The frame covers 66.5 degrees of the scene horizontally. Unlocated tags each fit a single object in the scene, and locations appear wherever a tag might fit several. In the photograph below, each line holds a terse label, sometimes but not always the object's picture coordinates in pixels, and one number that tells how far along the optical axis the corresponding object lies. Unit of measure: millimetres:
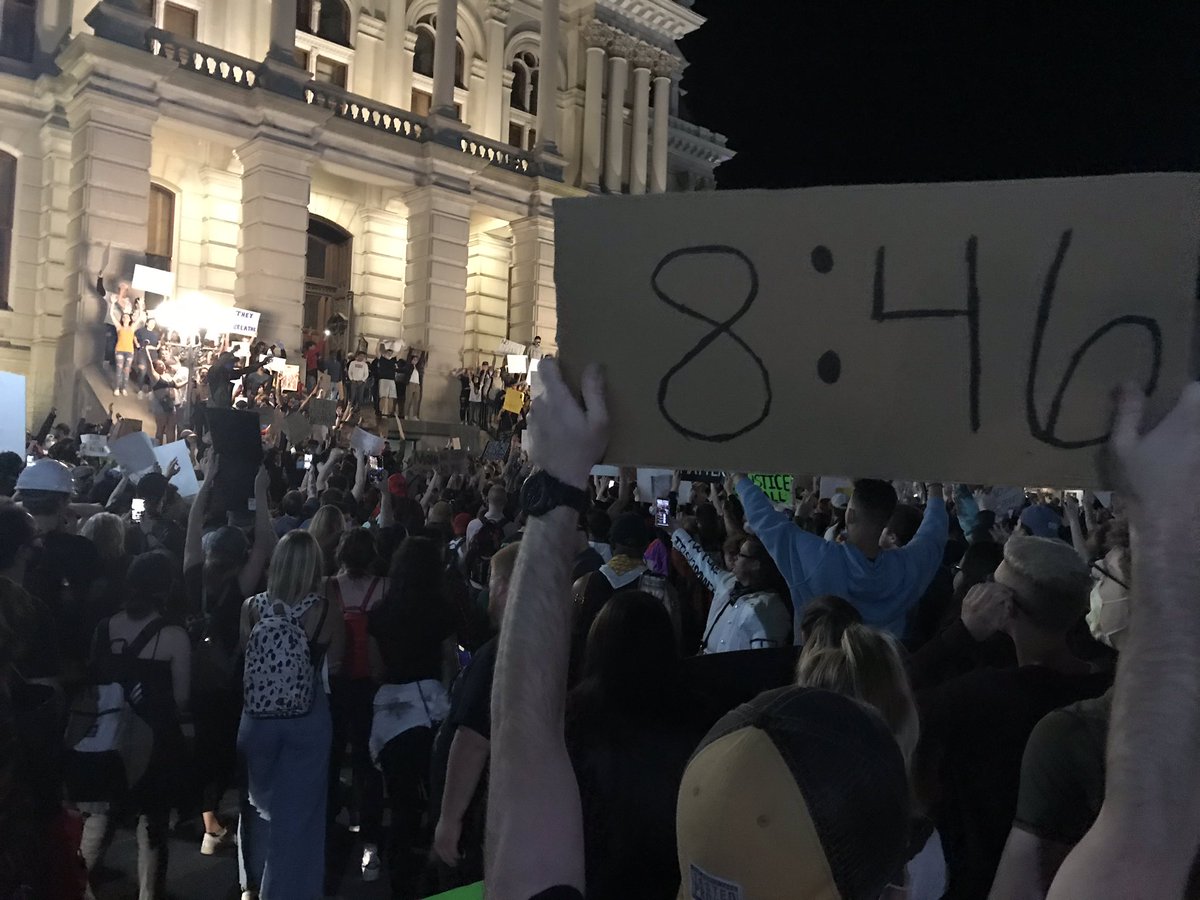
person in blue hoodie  3934
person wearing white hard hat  4621
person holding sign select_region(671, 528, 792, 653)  4492
